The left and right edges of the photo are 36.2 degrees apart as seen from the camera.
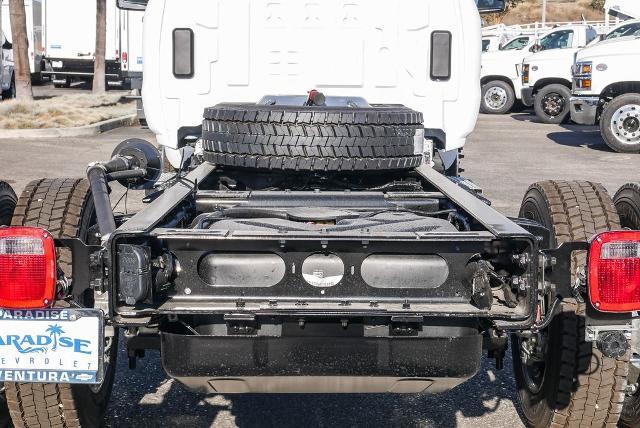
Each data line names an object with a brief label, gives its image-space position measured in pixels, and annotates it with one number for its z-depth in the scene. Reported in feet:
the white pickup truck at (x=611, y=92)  50.03
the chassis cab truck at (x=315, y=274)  10.53
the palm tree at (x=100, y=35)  78.43
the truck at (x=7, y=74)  74.79
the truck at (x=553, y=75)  68.43
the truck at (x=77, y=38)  98.99
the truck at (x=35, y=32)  101.86
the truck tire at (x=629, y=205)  13.73
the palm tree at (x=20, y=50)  62.23
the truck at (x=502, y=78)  77.00
